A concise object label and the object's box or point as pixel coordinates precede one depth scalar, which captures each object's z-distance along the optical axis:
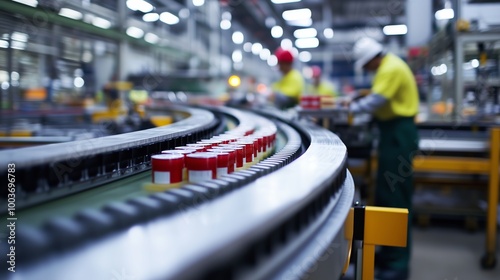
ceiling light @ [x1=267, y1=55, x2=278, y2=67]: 17.91
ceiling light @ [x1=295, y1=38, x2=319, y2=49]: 13.86
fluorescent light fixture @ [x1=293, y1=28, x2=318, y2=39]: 12.42
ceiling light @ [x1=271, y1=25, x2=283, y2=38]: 11.22
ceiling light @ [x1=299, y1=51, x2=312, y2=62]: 16.31
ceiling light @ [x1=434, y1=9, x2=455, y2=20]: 3.44
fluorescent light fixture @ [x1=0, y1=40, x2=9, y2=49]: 2.51
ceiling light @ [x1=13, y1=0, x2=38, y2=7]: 2.63
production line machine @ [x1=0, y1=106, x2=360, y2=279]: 0.46
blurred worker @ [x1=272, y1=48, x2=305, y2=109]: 3.81
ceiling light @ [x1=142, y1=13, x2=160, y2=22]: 4.81
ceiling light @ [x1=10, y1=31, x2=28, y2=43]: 2.82
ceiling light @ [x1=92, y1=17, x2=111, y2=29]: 4.03
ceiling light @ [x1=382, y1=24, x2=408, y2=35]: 12.57
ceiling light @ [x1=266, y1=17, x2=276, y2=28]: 10.14
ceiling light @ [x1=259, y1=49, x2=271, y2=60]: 16.28
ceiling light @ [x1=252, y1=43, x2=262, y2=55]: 14.17
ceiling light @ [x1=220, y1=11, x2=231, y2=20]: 8.18
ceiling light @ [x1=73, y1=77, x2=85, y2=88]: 5.57
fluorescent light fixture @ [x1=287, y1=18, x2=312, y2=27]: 10.88
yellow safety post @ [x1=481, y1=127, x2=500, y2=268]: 2.49
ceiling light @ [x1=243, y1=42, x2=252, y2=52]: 12.84
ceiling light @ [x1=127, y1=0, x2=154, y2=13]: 4.14
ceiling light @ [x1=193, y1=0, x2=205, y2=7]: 7.64
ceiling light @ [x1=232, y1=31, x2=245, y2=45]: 10.92
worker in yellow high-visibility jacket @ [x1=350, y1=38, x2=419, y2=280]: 2.39
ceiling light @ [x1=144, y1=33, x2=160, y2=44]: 5.99
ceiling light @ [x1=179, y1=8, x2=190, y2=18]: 7.17
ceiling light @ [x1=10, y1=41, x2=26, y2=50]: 2.88
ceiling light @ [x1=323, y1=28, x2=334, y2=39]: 13.09
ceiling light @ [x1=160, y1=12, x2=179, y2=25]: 5.98
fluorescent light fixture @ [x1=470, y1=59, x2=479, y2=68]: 3.34
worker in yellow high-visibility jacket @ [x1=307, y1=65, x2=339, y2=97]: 6.23
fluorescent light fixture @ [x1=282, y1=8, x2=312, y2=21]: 9.81
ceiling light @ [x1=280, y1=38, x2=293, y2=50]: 13.41
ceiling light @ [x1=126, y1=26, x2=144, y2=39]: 5.33
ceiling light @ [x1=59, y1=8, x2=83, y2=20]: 3.28
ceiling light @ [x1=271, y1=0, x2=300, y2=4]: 8.59
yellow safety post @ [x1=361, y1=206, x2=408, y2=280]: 1.01
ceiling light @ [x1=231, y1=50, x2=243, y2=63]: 11.00
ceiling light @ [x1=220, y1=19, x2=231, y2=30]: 8.61
